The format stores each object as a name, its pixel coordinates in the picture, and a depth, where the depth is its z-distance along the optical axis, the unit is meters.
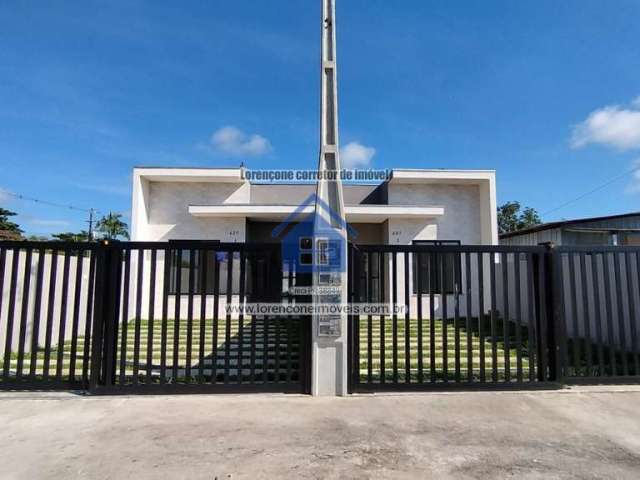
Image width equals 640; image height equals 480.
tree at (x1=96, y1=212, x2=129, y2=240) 38.38
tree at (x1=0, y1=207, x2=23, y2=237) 34.10
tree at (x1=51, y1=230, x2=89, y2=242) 39.88
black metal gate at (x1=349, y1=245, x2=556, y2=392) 4.82
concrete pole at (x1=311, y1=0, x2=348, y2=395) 4.75
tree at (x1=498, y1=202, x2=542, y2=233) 41.12
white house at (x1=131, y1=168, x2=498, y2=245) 11.31
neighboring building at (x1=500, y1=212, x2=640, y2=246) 13.80
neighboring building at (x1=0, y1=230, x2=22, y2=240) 12.17
